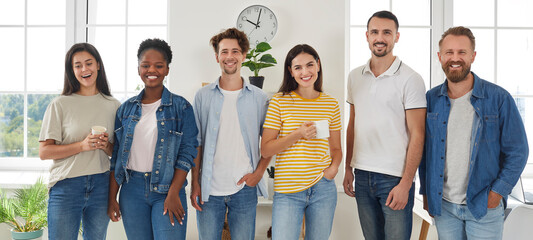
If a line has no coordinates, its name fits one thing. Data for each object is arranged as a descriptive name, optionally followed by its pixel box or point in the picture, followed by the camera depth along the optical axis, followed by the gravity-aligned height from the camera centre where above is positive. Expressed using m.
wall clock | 2.65 +0.77
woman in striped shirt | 1.51 -0.17
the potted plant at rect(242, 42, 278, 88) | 2.37 +0.40
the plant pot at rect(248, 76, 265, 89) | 2.40 +0.29
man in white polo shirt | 1.55 -0.07
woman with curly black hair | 1.46 -0.16
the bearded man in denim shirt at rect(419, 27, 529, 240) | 1.40 -0.11
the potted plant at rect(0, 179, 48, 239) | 2.30 -0.64
